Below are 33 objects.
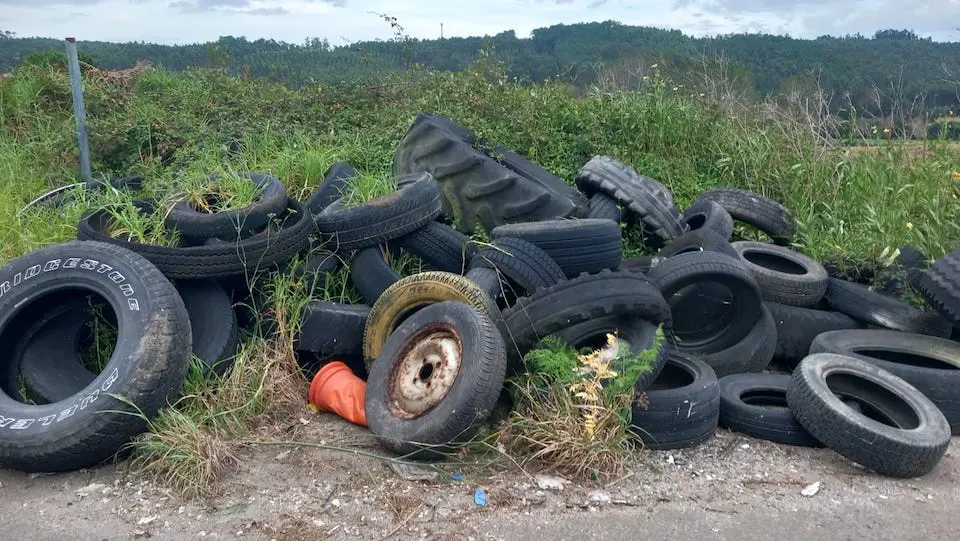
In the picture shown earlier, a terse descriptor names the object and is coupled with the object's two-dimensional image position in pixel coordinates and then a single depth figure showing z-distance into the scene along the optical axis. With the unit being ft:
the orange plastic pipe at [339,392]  15.75
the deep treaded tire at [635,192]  22.09
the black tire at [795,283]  19.40
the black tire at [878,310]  18.38
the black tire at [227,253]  16.34
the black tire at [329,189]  21.02
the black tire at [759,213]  23.57
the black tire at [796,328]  18.85
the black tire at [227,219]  17.48
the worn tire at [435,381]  13.66
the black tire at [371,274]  18.47
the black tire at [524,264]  17.19
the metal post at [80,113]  25.22
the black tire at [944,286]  16.94
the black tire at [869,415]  13.71
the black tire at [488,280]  17.27
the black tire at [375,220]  18.72
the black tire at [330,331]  17.30
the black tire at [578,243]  17.71
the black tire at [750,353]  17.54
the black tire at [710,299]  17.12
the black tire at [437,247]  19.42
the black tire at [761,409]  15.07
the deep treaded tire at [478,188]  21.54
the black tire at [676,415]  14.37
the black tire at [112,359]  13.46
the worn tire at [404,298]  16.43
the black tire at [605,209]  22.17
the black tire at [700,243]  19.69
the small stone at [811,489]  13.33
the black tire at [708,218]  21.84
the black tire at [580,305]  15.10
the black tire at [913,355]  15.98
